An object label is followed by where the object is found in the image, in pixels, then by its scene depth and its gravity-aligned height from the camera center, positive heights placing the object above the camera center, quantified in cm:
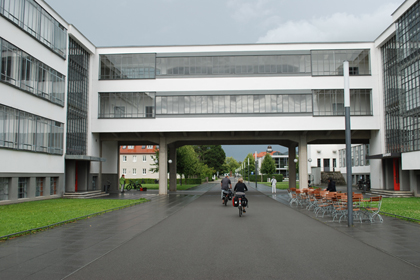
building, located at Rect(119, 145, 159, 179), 8231 +102
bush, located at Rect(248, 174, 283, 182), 9062 -276
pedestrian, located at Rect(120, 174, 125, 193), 3672 -149
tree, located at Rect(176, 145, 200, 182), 5150 +77
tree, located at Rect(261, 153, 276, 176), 9819 +8
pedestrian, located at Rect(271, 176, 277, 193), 3762 -182
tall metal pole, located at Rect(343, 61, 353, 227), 1252 +41
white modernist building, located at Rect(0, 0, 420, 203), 3247 +631
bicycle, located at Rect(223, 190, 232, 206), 2239 -171
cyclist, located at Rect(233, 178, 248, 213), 1667 -96
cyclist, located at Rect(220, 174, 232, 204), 2245 -105
